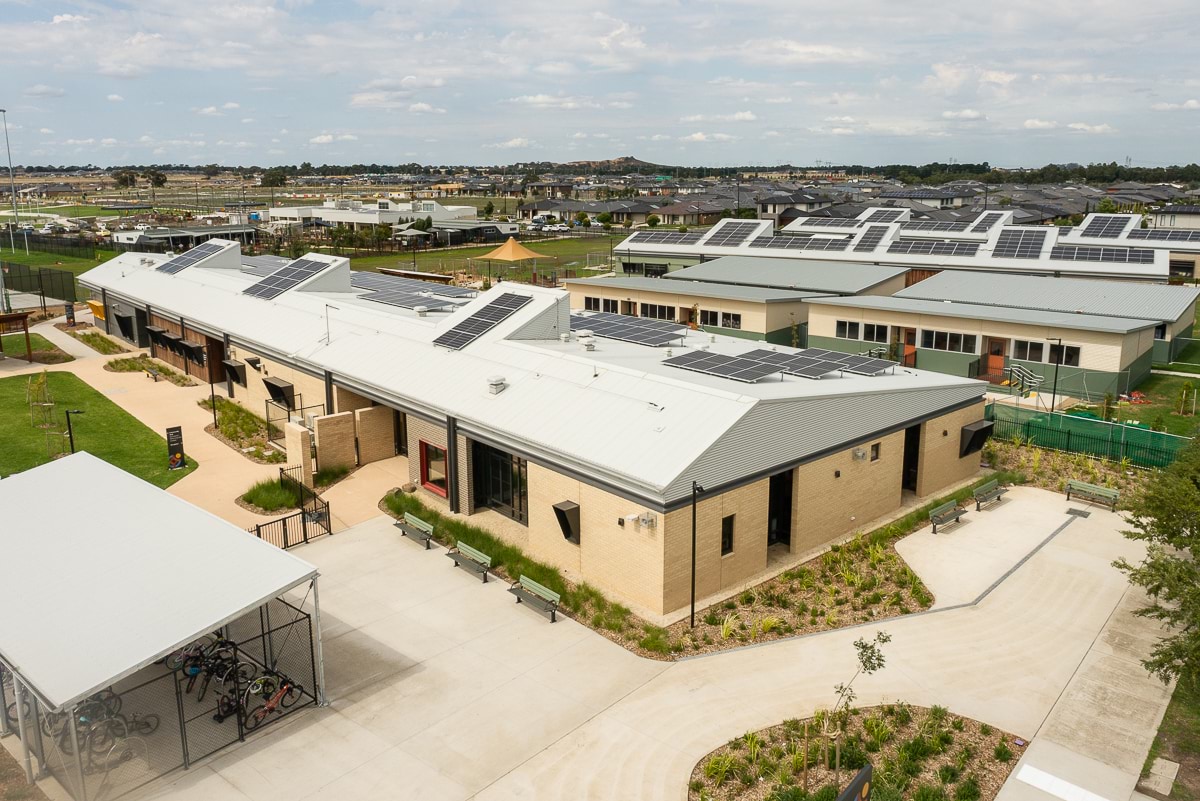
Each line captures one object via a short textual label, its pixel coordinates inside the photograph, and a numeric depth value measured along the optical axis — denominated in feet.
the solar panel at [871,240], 206.24
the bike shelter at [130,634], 45.57
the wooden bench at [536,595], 65.31
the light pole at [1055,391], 115.77
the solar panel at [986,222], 242.58
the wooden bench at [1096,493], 87.15
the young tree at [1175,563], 48.47
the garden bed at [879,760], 45.73
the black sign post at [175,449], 98.48
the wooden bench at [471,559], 72.08
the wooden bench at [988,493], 87.61
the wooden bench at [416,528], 78.43
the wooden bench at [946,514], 81.82
